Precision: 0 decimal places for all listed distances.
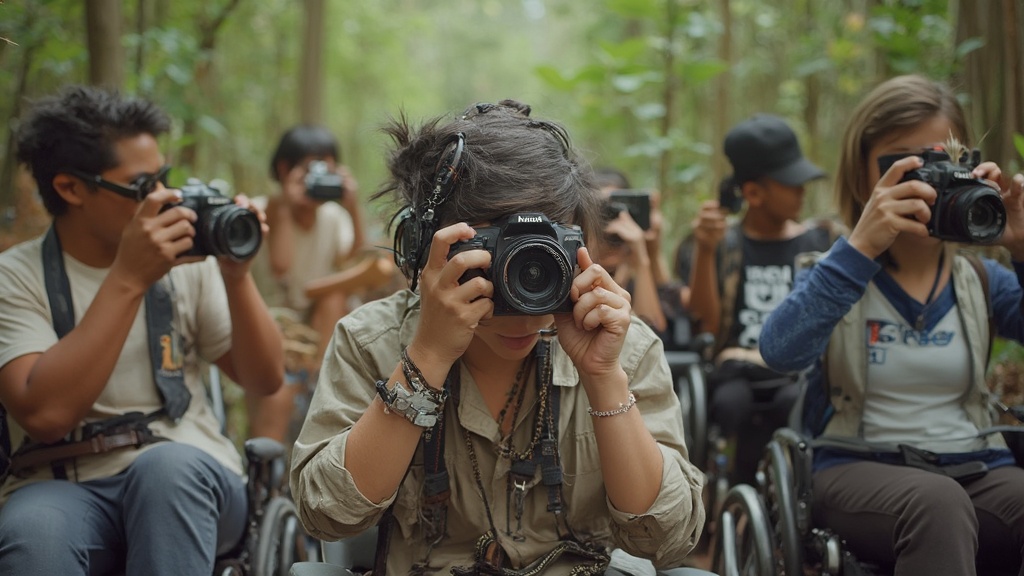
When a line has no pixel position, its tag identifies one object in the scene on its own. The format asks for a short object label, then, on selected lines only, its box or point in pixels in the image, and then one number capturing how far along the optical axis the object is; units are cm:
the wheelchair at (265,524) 231
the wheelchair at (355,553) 200
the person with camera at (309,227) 482
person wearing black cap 375
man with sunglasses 205
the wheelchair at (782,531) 214
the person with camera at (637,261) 379
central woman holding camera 163
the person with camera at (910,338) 207
